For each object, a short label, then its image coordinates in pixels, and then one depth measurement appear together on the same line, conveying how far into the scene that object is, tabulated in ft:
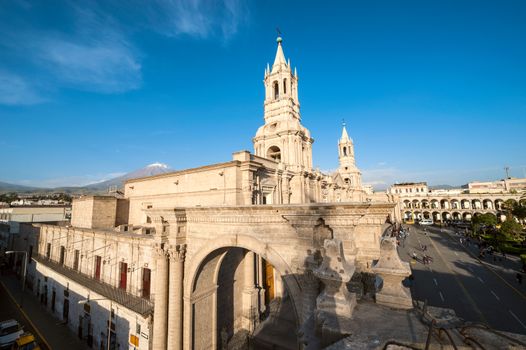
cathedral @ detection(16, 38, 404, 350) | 25.67
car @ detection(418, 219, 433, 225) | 234.42
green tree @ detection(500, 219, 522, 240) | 112.37
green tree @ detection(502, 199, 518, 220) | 146.92
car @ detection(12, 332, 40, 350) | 50.16
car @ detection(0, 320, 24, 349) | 51.88
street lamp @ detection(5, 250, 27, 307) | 76.06
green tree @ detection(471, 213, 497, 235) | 150.61
